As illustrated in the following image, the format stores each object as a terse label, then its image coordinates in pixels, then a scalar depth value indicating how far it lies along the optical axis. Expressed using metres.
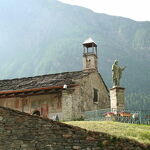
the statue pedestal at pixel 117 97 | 22.26
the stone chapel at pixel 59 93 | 24.92
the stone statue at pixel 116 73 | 23.16
